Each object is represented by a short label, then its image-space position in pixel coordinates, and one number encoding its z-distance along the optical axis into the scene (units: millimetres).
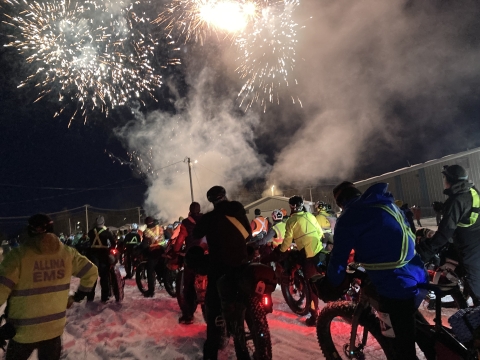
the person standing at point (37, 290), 2793
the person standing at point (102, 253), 7969
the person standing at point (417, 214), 19047
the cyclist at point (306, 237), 5676
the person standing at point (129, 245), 11852
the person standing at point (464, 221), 4172
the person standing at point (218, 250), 3736
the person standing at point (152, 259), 8258
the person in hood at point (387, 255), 2627
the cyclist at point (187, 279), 5539
